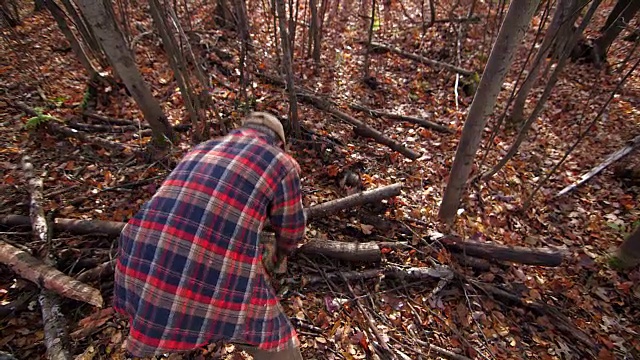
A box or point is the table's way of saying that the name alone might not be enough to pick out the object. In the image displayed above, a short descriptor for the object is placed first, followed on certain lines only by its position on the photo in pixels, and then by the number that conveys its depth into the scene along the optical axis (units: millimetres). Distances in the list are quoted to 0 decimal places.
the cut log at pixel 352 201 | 3742
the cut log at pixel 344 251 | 3389
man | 1678
